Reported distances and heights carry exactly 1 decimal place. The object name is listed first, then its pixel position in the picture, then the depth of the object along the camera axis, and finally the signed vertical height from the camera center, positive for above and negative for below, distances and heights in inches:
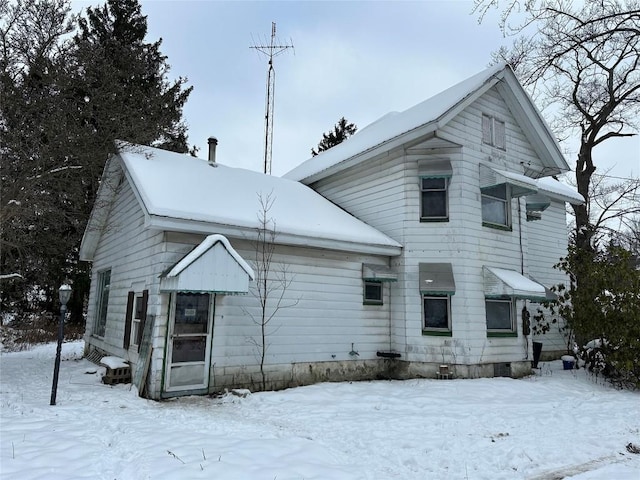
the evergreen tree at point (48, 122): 393.1 +185.7
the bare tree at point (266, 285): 344.5 +18.6
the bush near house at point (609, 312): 362.3 +4.1
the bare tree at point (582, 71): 446.6 +348.0
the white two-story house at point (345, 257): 312.5 +46.7
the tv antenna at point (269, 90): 698.2 +372.1
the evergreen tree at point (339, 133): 1321.4 +552.7
